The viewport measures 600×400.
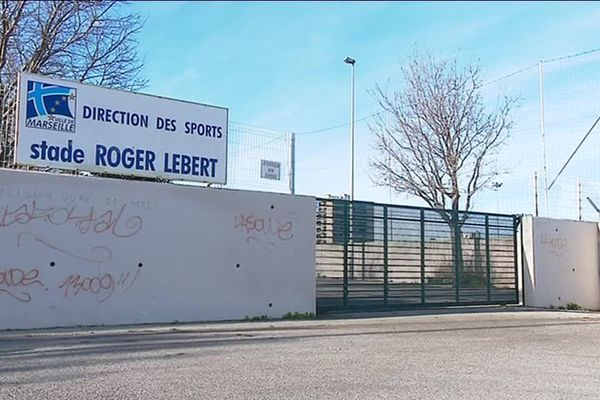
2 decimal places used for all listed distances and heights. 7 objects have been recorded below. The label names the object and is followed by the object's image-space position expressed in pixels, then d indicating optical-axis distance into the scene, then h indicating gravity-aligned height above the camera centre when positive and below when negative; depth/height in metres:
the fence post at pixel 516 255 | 18.89 +0.26
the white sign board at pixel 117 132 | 12.12 +2.50
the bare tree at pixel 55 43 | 18.22 +6.18
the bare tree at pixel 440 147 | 24.06 +4.33
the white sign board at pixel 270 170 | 14.77 +2.06
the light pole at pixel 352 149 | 29.05 +5.12
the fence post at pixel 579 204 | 20.89 +1.94
